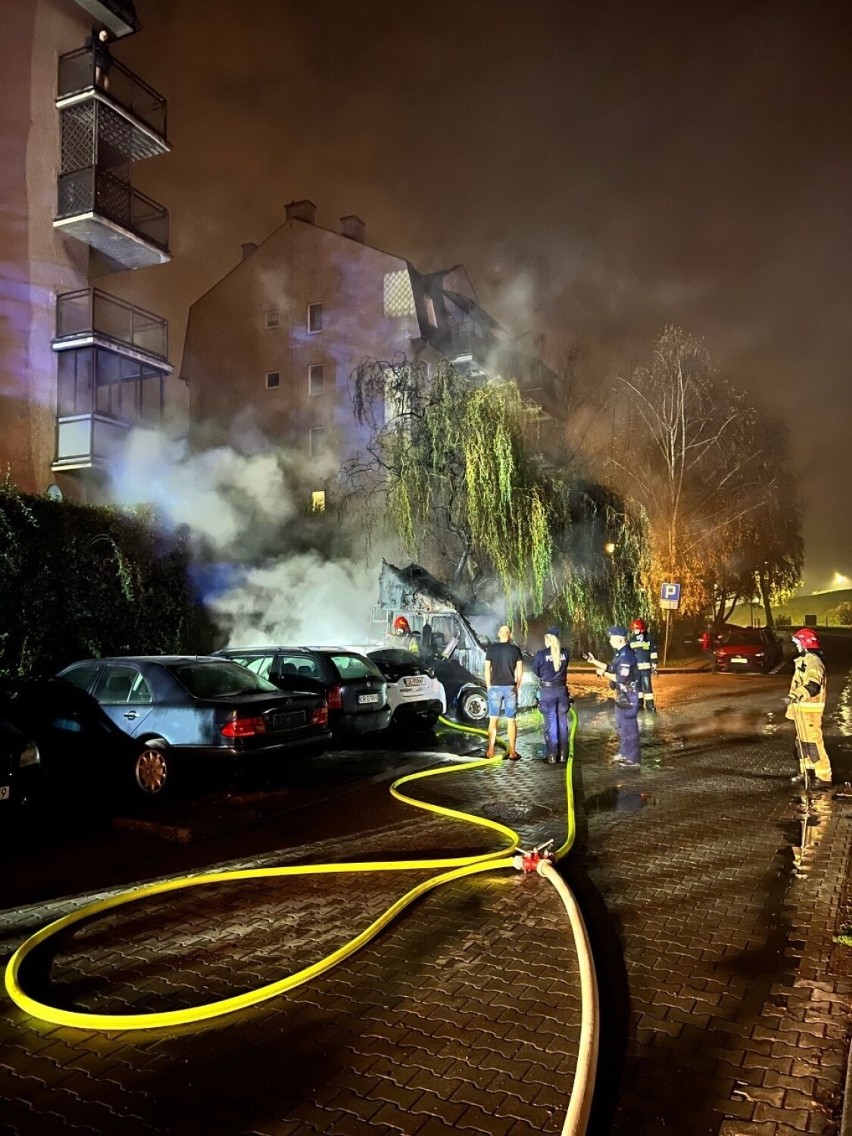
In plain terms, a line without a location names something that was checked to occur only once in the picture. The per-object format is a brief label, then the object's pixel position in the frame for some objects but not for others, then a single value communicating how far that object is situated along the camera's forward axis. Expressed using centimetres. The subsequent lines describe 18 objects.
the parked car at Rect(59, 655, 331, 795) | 718
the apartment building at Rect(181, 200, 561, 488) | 2725
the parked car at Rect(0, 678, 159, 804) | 764
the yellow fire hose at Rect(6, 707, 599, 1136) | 307
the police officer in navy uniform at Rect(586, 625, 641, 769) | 925
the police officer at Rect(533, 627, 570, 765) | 944
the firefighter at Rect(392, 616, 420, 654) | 1379
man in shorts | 941
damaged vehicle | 1313
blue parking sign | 2389
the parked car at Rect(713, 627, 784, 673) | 2452
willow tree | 1642
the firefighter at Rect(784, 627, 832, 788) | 789
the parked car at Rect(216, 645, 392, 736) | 988
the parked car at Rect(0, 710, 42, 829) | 614
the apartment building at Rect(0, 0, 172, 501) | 1727
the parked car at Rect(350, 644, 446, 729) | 1135
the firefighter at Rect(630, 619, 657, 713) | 1441
